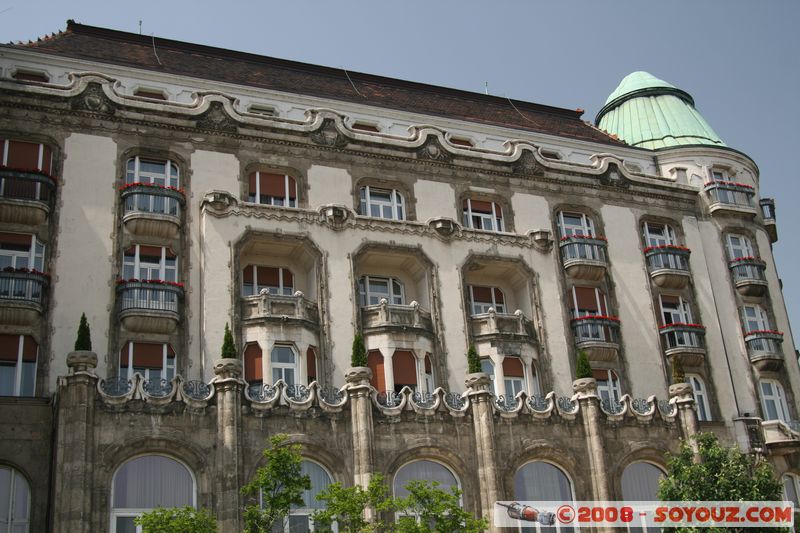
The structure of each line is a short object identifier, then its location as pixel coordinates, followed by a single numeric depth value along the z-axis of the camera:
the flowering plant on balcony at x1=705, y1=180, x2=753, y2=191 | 49.80
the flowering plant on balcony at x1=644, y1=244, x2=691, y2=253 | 46.78
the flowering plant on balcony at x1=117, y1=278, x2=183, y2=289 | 36.17
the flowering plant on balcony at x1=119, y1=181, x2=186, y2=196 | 38.06
